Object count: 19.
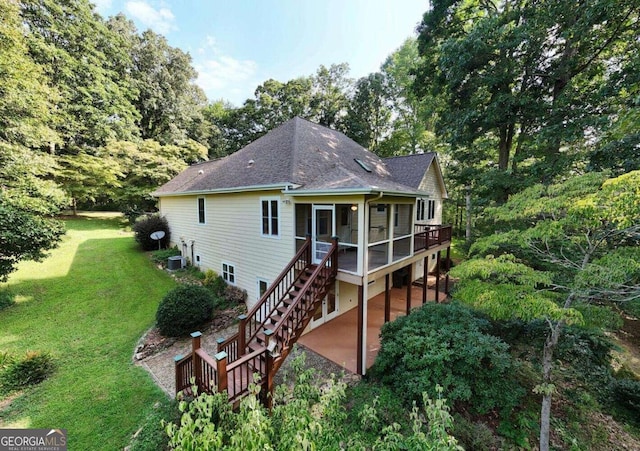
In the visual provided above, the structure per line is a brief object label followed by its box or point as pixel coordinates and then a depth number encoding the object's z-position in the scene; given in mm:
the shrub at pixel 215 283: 10625
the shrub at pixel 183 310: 7836
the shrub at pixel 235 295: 10107
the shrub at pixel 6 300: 8776
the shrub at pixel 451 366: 5453
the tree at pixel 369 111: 26328
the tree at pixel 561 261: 3721
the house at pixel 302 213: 7277
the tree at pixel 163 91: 29641
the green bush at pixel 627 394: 6203
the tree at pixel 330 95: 27500
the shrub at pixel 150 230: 15844
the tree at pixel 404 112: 24828
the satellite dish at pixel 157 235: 15213
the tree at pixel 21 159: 8375
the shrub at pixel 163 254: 14136
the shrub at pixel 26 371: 5730
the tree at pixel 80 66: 20594
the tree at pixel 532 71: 8828
